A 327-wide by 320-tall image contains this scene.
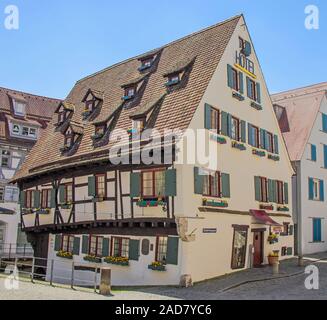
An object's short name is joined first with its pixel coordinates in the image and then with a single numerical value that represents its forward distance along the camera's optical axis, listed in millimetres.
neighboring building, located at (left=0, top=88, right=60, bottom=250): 34500
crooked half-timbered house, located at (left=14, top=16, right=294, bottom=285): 17219
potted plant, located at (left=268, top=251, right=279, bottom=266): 21281
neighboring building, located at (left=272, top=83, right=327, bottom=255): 28078
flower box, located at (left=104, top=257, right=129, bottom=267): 18156
